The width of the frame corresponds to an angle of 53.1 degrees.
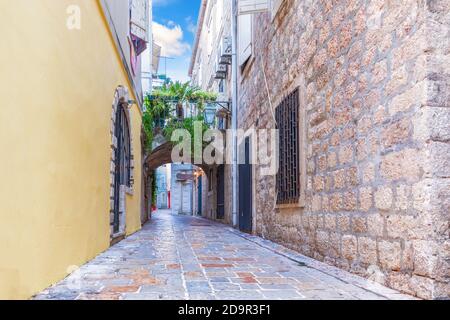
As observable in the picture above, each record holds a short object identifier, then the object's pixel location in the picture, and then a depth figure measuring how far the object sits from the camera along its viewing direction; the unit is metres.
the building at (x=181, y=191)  28.69
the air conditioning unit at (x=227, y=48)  12.34
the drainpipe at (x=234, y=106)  11.35
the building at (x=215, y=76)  13.29
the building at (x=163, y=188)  40.97
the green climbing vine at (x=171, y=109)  14.00
